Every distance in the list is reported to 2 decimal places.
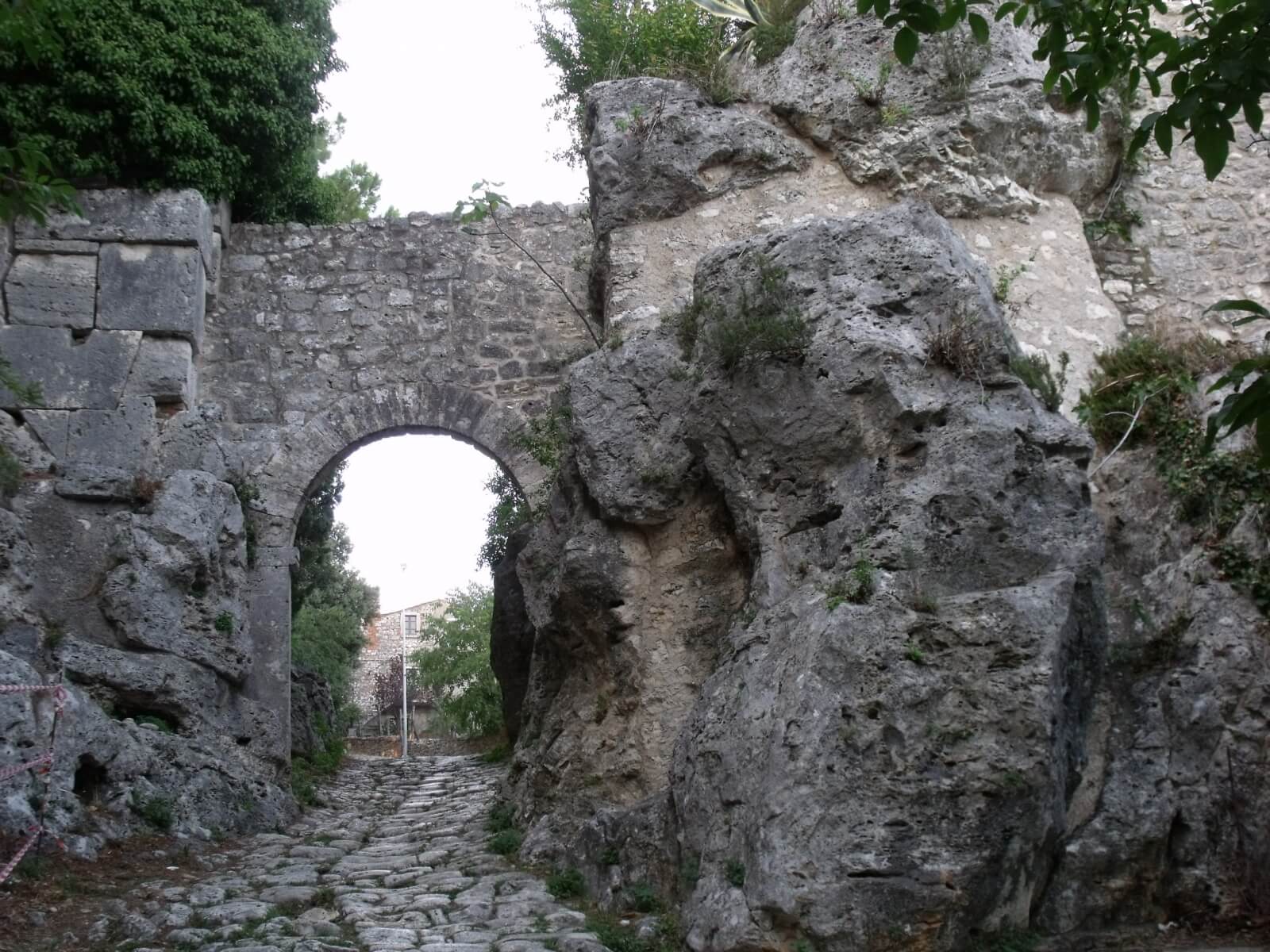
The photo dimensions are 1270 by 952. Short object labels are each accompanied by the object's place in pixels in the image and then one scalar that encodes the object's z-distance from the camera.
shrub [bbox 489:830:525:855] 6.76
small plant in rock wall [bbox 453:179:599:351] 8.16
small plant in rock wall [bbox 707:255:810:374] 5.63
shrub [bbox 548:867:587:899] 5.75
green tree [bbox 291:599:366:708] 15.98
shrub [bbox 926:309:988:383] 5.45
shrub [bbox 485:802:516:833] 7.27
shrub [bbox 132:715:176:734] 8.06
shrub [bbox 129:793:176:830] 7.22
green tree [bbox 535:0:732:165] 8.94
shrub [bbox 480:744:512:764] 10.91
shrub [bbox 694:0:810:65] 8.63
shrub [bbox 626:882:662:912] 5.23
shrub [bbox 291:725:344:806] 9.01
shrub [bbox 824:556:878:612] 4.82
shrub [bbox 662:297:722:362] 6.28
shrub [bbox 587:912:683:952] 4.80
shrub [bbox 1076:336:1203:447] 6.34
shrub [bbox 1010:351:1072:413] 5.62
